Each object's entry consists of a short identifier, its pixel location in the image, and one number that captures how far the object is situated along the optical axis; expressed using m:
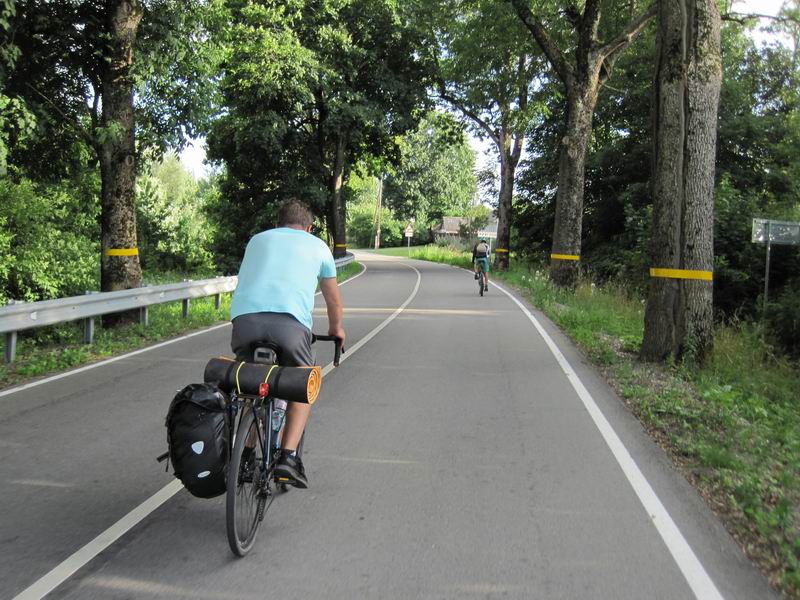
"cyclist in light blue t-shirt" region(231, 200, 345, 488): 3.92
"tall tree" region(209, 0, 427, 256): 27.50
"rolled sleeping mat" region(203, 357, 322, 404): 3.72
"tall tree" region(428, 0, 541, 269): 26.00
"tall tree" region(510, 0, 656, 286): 20.22
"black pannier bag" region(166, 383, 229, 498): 3.50
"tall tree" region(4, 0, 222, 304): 12.19
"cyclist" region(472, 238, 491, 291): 20.92
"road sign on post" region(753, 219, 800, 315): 15.07
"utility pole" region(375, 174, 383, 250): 91.01
